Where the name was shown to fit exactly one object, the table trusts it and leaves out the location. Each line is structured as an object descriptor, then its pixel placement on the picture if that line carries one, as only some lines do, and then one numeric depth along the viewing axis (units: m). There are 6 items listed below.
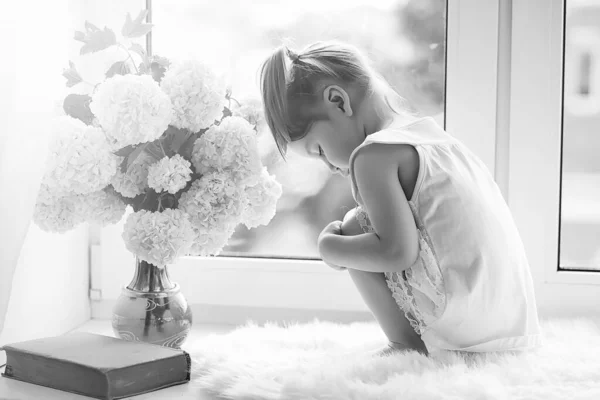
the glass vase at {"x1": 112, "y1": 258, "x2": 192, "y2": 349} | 2.08
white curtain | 2.00
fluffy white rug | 1.84
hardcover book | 1.88
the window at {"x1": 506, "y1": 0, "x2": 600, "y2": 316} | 2.29
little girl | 2.00
